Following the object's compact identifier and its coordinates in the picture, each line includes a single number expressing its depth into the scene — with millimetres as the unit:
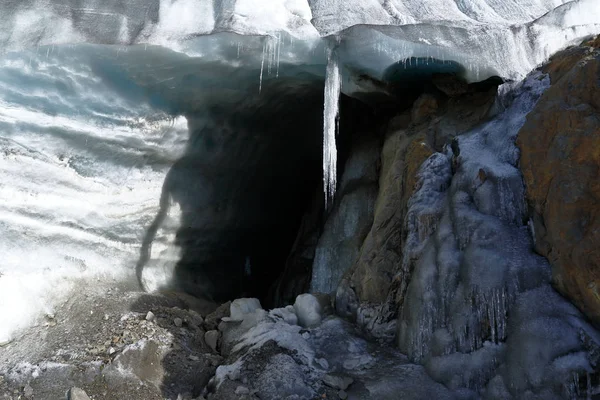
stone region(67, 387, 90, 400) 4438
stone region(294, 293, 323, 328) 5488
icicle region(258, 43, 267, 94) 5977
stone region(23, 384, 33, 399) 4598
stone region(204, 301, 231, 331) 5989
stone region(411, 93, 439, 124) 6430
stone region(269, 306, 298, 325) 5496
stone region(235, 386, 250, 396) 4430
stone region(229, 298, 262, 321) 5953
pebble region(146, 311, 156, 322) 5665
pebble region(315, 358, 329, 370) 4656
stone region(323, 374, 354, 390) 4361
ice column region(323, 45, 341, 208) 6074
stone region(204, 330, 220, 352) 5587
